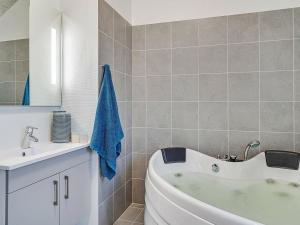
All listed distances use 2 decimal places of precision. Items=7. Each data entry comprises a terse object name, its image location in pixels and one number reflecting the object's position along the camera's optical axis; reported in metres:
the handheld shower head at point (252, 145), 2.00
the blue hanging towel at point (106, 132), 1.77
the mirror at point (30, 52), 1.56
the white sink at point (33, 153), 1.14
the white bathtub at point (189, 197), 1.04
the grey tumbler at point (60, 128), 1.84
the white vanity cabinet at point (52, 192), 1.18
